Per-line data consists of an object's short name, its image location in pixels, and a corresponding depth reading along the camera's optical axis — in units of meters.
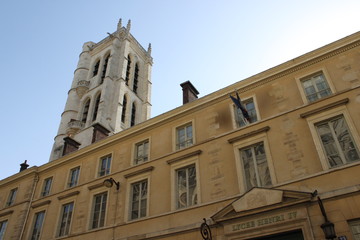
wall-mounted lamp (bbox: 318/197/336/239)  7.85
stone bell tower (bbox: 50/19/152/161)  36.66
